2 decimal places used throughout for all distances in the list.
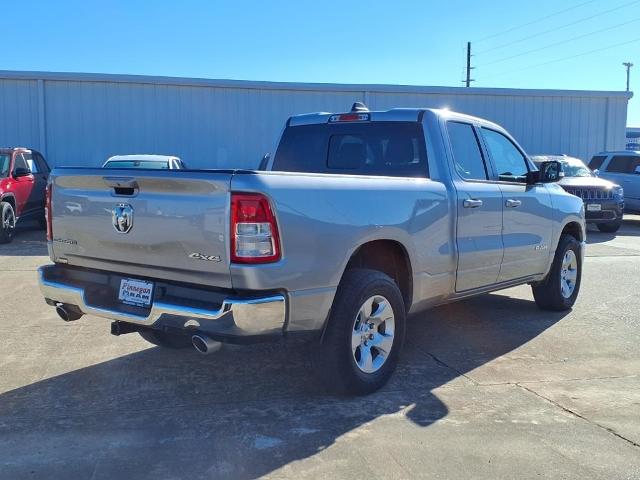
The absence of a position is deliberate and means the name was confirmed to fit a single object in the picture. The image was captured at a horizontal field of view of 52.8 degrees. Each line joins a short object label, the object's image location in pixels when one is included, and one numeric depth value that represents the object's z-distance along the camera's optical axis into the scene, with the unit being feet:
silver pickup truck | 12.10
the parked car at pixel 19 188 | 39.42
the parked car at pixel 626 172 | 56.24
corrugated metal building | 57.57
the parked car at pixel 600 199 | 49.03
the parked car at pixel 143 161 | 41.86
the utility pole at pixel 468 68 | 174.60
